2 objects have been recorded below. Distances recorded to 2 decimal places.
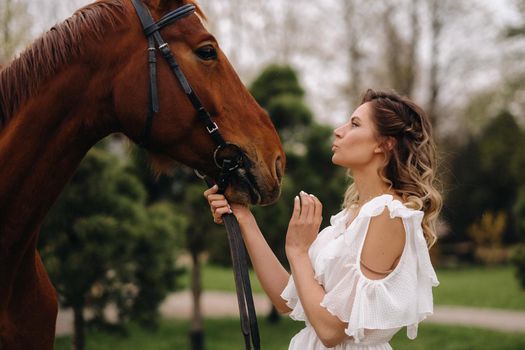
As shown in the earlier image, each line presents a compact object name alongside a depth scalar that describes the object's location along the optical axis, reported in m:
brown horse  2.04
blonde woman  1.97
